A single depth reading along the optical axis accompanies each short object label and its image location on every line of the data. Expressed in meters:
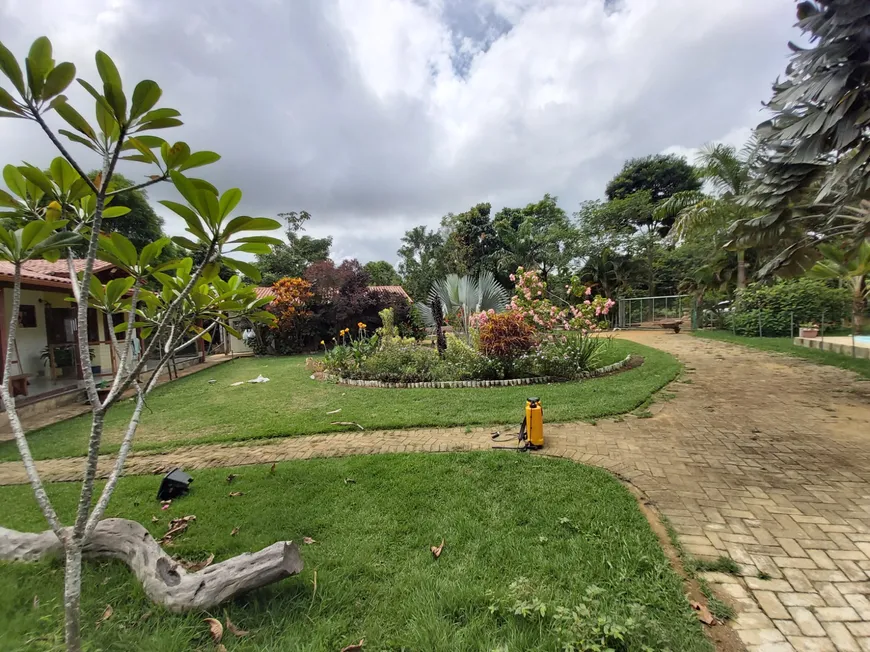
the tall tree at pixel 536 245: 22.56
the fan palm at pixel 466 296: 10.62
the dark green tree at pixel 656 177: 26.48
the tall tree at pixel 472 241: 24.35
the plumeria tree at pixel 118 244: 1.34
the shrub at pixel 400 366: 8.14
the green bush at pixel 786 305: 12.33
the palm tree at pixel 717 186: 13.97
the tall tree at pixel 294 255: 24.30
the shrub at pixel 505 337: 7.77
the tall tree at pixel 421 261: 25.78
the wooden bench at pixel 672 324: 17.17
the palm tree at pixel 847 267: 7.45
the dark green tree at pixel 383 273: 36.01
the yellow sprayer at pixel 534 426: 4.11
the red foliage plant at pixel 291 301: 15.50
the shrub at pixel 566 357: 7.64
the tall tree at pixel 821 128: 4.66
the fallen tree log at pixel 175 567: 1.92
